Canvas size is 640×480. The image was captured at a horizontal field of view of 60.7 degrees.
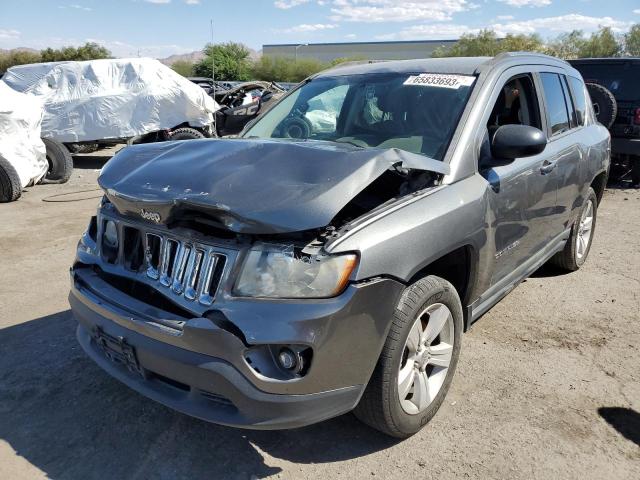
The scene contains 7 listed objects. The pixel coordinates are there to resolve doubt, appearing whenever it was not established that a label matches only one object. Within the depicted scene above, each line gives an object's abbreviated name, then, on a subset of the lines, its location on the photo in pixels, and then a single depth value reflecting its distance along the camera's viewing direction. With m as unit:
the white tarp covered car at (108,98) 11.02
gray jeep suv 2.17
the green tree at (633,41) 49.50
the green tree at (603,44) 49.69
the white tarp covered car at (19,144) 7.89
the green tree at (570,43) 50.66
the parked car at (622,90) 8.77
